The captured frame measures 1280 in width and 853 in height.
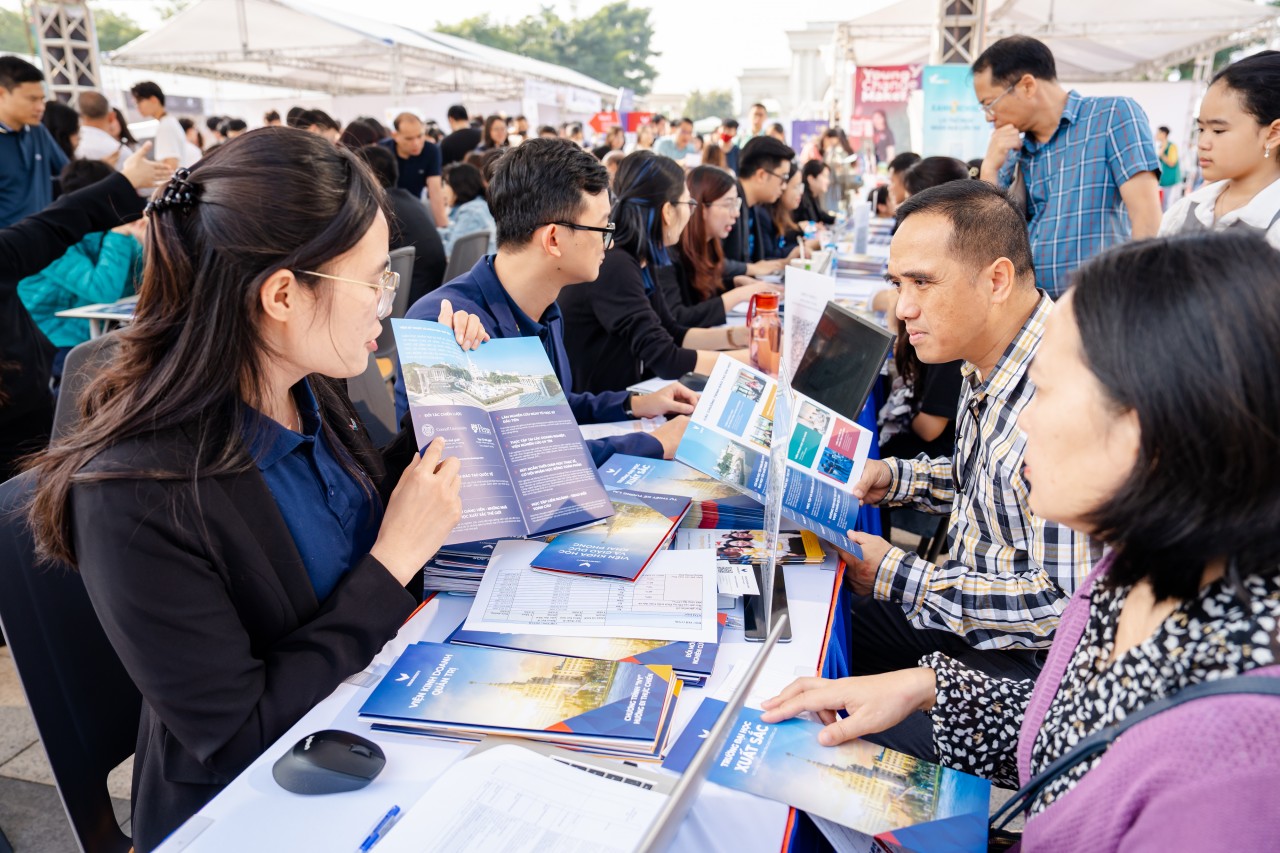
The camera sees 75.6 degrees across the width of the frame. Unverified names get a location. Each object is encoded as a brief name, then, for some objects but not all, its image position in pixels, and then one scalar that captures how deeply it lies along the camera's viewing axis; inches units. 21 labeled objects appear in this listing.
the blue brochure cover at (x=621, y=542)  52.2
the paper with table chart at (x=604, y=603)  47.0
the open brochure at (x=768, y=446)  59.2
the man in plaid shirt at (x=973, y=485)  55.4
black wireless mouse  35.5
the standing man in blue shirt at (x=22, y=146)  163.0
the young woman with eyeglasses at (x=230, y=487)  37.4
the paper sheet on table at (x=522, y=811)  31.4
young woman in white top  104.7
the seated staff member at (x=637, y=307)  115.7
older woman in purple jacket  25.1
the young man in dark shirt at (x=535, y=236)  81.8
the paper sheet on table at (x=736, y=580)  51.0
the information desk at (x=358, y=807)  33.4
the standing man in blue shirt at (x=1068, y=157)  126.3
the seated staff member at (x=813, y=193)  299.6
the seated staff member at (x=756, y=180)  205.8
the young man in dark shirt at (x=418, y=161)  267.6
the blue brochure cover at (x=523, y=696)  38.3
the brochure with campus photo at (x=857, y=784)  33.9
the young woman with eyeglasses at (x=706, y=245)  153.8
